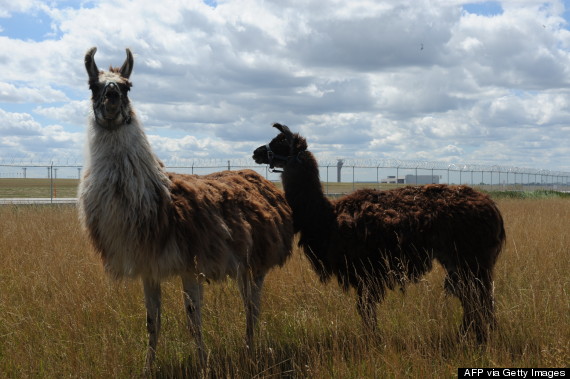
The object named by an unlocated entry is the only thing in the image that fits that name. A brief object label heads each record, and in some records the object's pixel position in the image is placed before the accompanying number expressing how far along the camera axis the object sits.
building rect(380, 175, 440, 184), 41.66
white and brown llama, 3.81
